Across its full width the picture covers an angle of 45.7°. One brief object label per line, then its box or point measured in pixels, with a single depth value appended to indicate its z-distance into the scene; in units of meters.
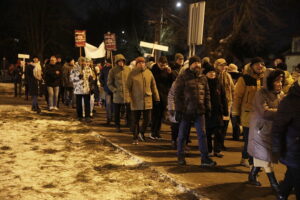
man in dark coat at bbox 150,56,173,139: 8.99
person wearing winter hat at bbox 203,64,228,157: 6.95
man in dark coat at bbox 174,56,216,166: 6.29
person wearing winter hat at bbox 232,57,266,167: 6.23
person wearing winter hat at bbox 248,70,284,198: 5.10
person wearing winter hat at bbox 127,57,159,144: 8.18
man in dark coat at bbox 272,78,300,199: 3.99
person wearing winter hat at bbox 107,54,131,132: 9.61
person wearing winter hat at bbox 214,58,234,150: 7.79
